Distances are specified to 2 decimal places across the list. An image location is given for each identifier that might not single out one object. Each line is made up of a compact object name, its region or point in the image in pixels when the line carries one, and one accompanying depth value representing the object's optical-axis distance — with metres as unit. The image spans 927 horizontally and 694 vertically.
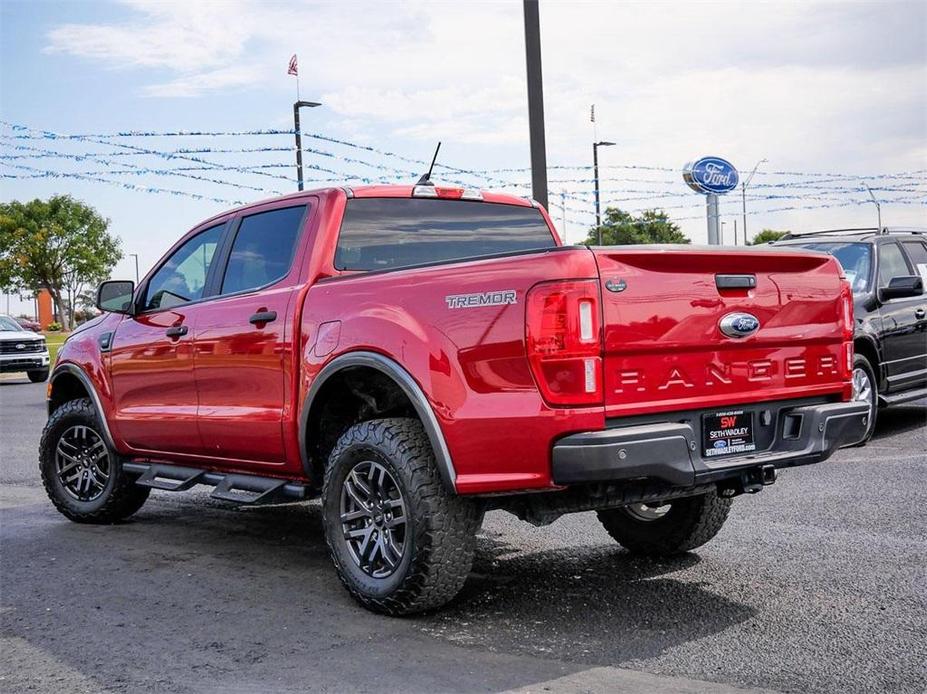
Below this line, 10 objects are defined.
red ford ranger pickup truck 4.32
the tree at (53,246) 69.81
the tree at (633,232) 46.28
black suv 9.90
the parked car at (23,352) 24.48
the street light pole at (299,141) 24.37
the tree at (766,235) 76.57
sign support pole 23.86
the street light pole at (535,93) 13.40
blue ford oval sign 24.19
